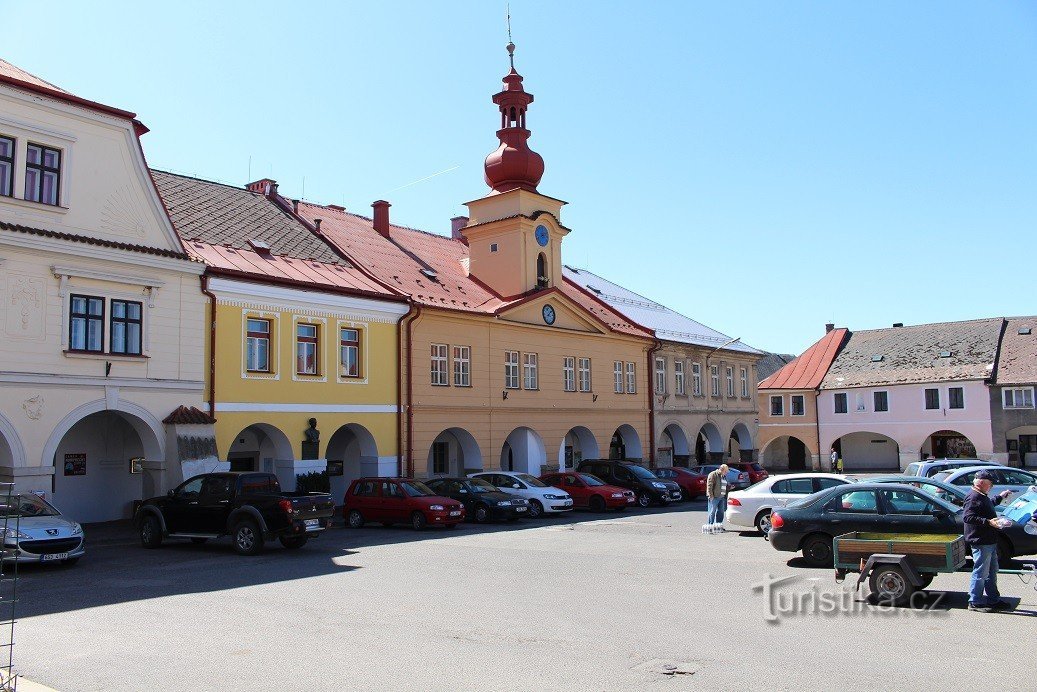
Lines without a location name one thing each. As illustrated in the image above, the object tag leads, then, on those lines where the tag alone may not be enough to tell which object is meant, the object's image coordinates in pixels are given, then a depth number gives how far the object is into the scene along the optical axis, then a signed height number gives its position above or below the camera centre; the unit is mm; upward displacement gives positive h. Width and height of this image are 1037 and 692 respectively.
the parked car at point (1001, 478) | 22125 -1246
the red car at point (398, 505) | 22422 -1725
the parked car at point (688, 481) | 33500 -1793
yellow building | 24141 +2717
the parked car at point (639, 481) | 30312 -1617
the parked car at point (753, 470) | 37156 -1623
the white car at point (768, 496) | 19609 -1429
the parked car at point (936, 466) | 25391 -1057
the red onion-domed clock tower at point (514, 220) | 35406 +8668
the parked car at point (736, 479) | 34469 -1815
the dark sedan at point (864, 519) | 13656 -1396
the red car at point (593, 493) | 28312 -1855
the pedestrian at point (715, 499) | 21438 -1600
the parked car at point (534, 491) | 26312 -1648
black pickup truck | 17531 -1470
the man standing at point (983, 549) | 10812 -1454
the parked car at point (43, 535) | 15312 -1604
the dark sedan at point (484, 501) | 24578 -1780
